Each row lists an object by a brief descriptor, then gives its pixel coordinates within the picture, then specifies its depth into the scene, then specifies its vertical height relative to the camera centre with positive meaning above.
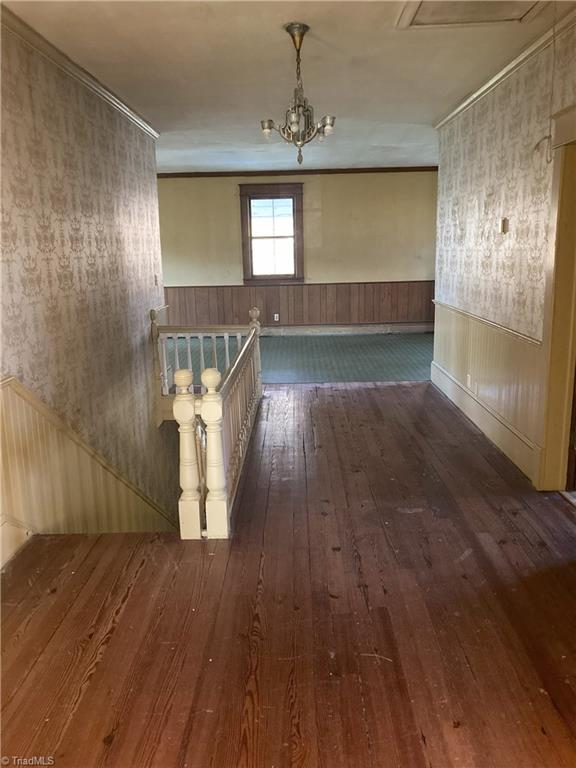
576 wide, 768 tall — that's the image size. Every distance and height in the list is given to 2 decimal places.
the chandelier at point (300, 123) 3.56 +0.87
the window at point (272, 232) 9.92 +0.53
